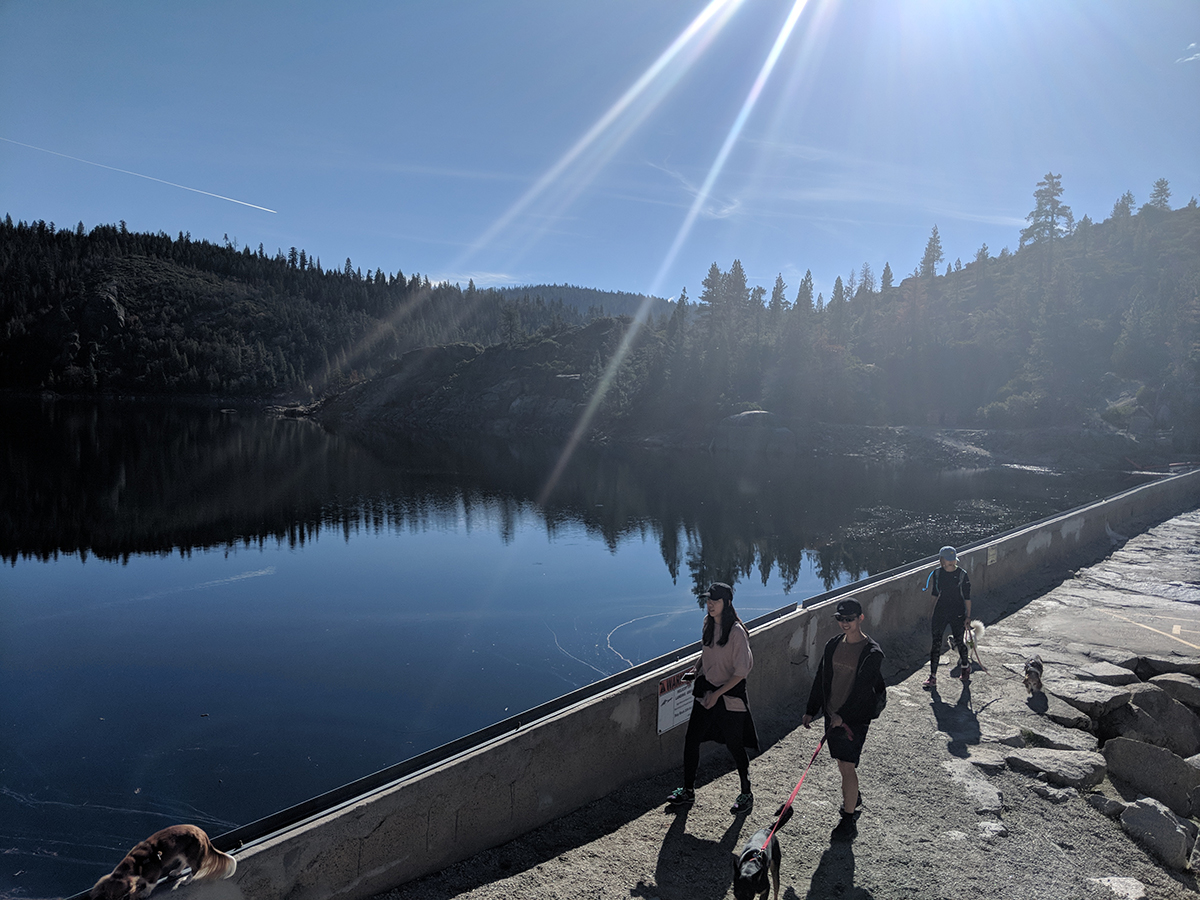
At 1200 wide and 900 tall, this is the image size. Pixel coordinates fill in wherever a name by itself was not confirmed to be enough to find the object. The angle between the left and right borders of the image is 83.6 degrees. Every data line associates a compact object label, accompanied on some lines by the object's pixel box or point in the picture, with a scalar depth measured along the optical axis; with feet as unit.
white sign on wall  22.19
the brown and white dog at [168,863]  11.28
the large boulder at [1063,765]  21.06
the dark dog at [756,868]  13.69
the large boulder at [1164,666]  31.55
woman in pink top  18.85
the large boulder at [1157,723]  25.50
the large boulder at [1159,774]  21.22
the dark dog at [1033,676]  28.07
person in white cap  29.53
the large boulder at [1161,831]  17.42
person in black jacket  17.63
